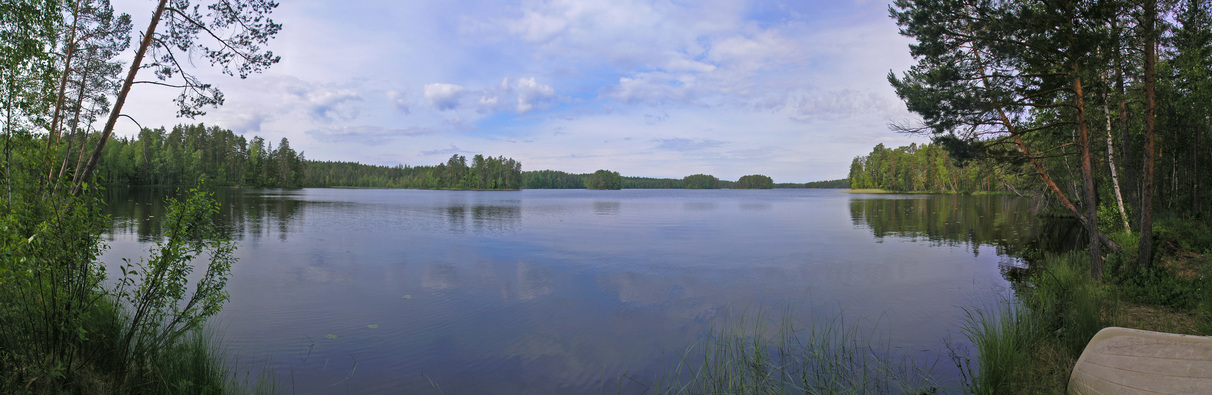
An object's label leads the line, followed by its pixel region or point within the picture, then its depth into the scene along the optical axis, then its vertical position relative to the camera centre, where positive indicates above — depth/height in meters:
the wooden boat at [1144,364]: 4.28 -1.58
